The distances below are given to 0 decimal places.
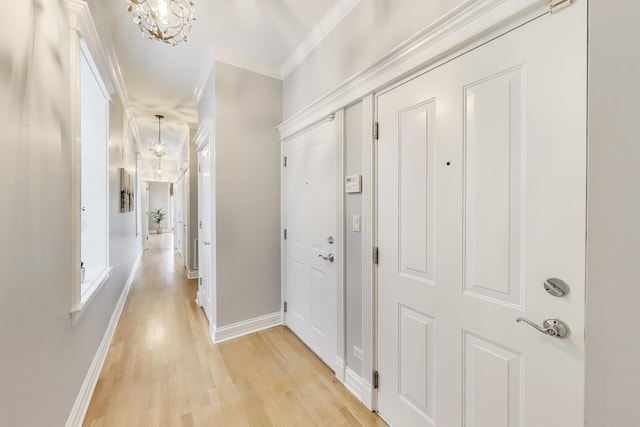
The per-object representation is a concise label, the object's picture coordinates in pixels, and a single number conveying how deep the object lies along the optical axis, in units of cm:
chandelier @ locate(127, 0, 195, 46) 128
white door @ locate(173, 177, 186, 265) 635
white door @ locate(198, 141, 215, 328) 272
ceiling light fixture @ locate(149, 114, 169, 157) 502
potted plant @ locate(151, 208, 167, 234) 1167
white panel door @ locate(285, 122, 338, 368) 210
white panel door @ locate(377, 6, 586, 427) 86
